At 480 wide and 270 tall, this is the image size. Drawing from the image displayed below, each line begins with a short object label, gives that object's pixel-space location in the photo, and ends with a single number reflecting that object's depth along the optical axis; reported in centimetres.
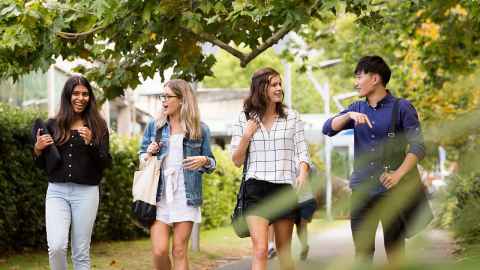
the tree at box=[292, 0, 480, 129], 1130
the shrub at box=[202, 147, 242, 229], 1909
